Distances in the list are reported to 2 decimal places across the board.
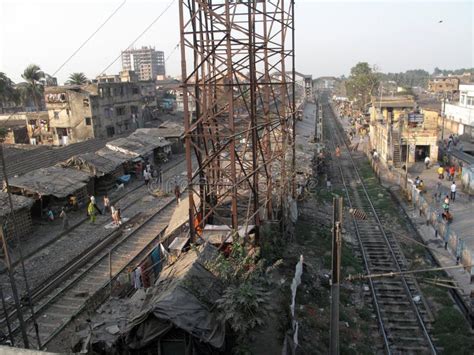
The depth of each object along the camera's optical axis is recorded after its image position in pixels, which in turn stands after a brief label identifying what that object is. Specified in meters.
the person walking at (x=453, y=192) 23.16
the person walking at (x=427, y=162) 31.08
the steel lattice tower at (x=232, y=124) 13.27
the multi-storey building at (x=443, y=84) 92.38
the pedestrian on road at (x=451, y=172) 27.06
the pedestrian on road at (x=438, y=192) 23.65
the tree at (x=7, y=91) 46.25
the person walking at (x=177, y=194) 23.20
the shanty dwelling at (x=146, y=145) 30.66
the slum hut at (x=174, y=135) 38.66
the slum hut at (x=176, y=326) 8.42
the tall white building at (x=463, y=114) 42.47
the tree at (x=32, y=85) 48.00
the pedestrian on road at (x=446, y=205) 20.27
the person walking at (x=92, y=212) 20.52
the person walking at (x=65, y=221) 19.62
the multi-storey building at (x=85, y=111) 39.19
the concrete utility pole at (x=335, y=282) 7.75
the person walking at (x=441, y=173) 27.50
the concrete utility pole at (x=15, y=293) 8.24
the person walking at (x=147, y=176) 27.71
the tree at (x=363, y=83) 75.19
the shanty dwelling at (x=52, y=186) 20.12
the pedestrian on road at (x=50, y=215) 20.67
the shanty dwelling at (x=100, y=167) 24.77
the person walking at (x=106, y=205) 22.33
